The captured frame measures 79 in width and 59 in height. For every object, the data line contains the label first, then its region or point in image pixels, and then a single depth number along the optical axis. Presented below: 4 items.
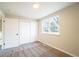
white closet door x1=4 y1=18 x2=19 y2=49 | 2.30
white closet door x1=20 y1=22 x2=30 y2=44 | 2.43
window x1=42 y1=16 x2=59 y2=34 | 2.40
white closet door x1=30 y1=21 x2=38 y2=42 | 2.49
